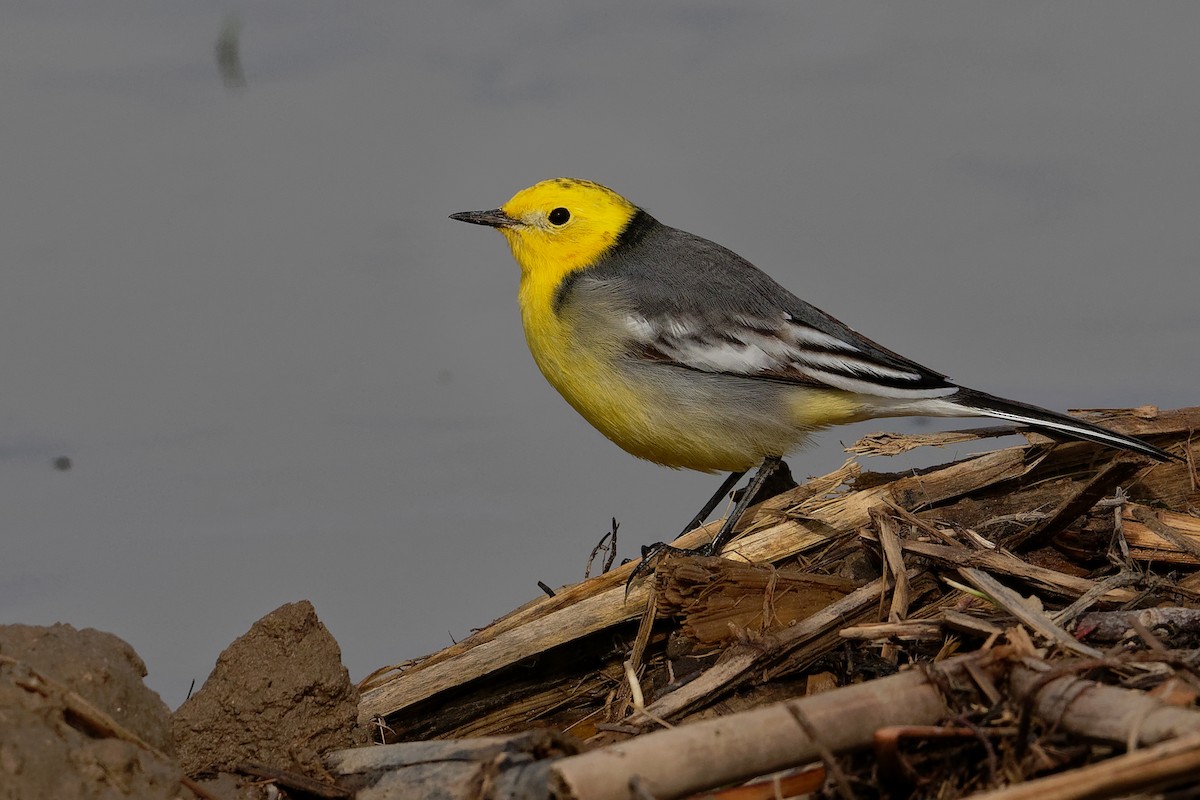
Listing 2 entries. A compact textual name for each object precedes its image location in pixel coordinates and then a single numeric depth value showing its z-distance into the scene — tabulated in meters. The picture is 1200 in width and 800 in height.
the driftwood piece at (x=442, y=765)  6.92
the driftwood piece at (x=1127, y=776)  5.38
